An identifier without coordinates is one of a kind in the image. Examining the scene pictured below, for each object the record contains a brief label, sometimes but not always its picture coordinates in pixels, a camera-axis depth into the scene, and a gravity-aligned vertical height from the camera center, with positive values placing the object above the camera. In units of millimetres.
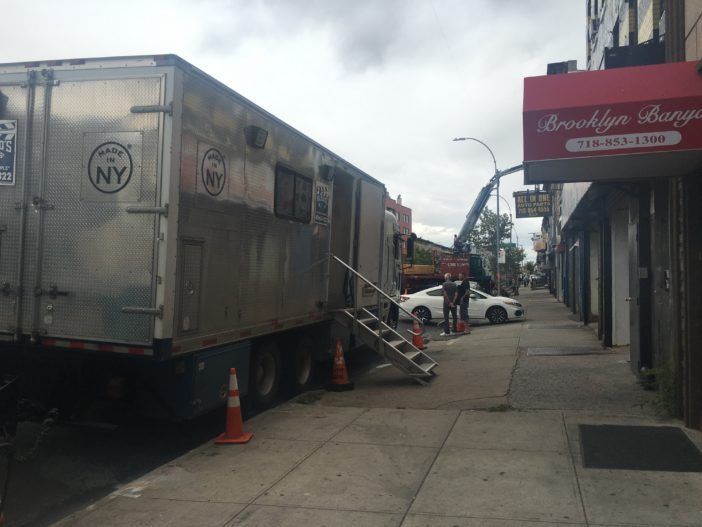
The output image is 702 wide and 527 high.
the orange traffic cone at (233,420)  6172 -1346
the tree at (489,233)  47188 +4344
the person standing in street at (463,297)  17750 -249
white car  20203 -593
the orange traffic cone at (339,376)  8922 -1313
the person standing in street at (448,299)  16828 -290
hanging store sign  36500 +5042
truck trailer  5414 +480
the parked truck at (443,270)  30172 +878
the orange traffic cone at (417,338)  12031 -968
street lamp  29125 +5026
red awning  5602 +1590
